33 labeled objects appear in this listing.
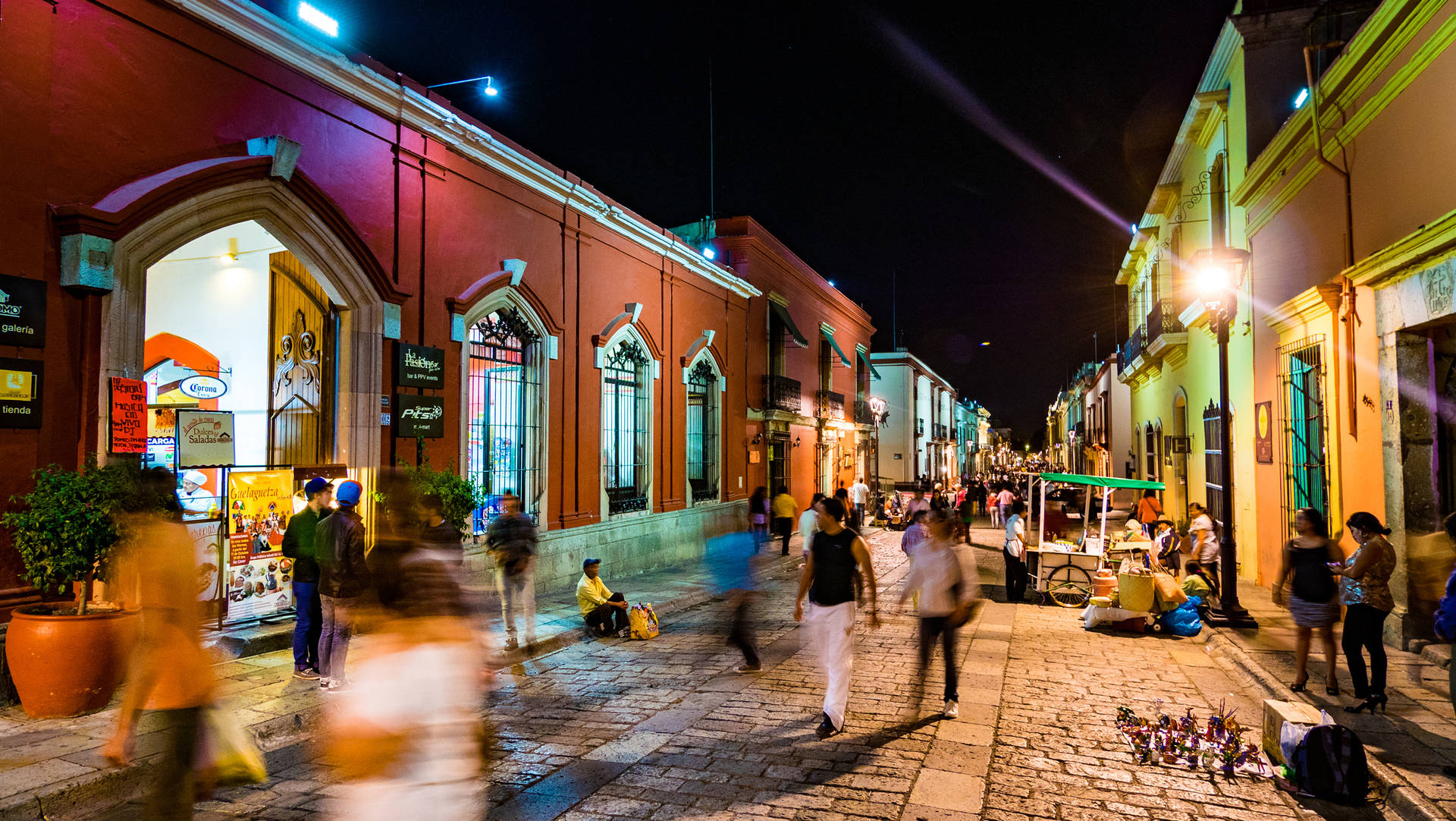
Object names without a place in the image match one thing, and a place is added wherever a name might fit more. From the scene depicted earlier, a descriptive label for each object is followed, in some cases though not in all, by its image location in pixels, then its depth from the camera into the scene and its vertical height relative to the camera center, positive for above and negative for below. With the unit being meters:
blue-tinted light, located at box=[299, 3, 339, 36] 9.20 +4.80
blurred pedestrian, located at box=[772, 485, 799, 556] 16.47 -1.19
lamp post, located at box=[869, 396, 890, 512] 38.06 +1.99
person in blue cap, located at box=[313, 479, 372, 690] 7.04 -1.05
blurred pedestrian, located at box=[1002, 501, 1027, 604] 12.59 -1.59
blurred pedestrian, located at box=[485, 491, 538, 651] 8.69 -1.09
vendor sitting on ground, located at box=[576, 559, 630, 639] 9.48 -1.75
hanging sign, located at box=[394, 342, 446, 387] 10.25 +1.05
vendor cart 12.20 -1.70
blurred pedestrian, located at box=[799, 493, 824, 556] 11.04 -0.99
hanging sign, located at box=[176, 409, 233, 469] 8.09 +0.13
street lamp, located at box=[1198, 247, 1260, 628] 10.11 +1.43
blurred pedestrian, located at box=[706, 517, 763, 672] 7.89 -1.48
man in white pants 6.05 -1.13
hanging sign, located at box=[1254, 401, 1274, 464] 12.85 +0.27
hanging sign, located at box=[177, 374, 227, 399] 10.97 +0.85
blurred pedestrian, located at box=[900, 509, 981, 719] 6.65 -1.14
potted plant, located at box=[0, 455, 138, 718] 6.06 -1.20
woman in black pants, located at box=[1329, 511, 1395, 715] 6.40 -1.13
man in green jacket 7.46 -1.20
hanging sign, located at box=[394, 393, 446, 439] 10.23 +0.43
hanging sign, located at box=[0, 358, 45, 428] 6.45 +0.46
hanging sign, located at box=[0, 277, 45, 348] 6.46 +1.09
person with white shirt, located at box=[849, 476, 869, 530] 23.66 -1.28
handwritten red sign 7.14 +0.31
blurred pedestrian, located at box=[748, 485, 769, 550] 15.78 -1.12
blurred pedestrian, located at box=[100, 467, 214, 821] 3.80 -0.98
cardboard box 5.20 -1.66
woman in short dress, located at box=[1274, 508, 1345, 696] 6.78 -1.07
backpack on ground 4.85 -1.83
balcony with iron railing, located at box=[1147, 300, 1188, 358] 18.96 +2.79
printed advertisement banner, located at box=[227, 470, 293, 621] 8.45 -0.94
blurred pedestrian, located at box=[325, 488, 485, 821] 3.30 -1.04
